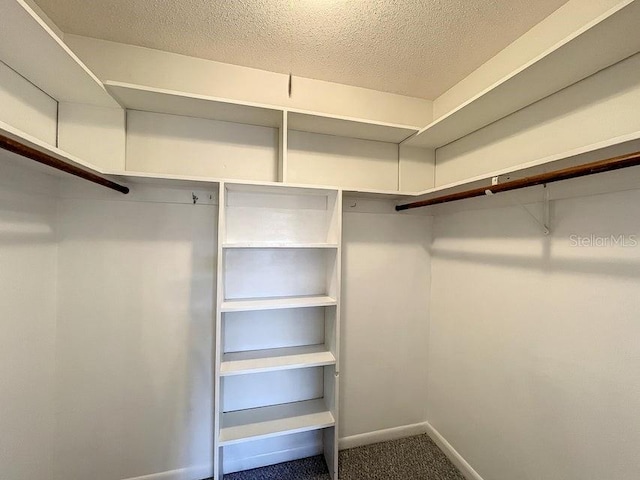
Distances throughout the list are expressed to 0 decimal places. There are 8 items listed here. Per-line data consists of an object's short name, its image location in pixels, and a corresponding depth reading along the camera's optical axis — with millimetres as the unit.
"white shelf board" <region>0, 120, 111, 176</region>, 830
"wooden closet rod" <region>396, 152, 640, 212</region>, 814
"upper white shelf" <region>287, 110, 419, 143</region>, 1619
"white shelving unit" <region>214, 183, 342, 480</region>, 1637
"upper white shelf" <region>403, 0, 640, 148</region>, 884
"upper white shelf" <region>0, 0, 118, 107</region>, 891
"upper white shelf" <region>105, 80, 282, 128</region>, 1364
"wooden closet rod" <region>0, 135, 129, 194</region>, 823
